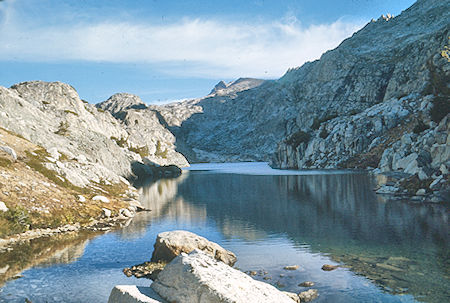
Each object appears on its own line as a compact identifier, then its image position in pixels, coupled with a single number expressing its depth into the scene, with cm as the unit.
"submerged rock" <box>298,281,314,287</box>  1991
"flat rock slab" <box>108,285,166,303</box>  1368
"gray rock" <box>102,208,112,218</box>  4028
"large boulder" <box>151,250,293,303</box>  1317
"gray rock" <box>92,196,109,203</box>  4338
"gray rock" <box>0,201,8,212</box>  3035
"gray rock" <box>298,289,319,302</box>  1801
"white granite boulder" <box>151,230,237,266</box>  2434
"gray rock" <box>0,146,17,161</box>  4228
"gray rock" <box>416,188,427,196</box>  4919
